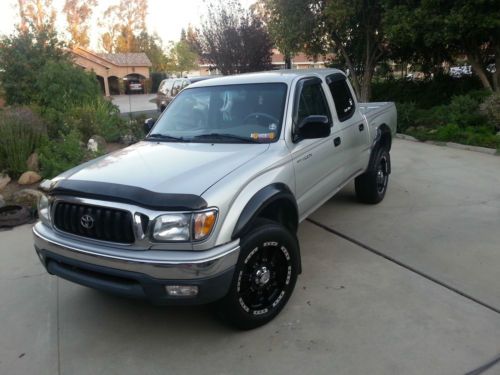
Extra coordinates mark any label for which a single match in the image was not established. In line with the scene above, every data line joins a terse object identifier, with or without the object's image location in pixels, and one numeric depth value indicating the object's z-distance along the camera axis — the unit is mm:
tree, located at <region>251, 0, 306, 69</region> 13836
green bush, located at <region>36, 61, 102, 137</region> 10812
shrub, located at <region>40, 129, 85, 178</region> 6878
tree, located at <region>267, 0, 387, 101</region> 12984
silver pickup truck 2775
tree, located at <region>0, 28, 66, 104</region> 11703
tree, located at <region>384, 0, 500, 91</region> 10031
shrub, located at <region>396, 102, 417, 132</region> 11719
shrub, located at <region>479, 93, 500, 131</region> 9656
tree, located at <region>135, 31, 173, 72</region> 64188
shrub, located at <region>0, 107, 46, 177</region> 7219
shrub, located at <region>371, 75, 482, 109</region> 13648
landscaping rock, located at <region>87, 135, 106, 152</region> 8025
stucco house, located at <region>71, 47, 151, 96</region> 46147
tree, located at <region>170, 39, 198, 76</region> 61875
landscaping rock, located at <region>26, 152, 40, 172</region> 7312
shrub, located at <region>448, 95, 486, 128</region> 10372
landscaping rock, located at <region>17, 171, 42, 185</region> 7004
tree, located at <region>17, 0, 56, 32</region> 49441
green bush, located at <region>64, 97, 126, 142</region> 9117
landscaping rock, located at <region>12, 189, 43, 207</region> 6375
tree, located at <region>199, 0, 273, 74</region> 18844
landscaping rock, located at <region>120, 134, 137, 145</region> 9188
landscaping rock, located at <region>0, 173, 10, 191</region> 6987
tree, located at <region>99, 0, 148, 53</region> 66000
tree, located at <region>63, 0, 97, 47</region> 59512
